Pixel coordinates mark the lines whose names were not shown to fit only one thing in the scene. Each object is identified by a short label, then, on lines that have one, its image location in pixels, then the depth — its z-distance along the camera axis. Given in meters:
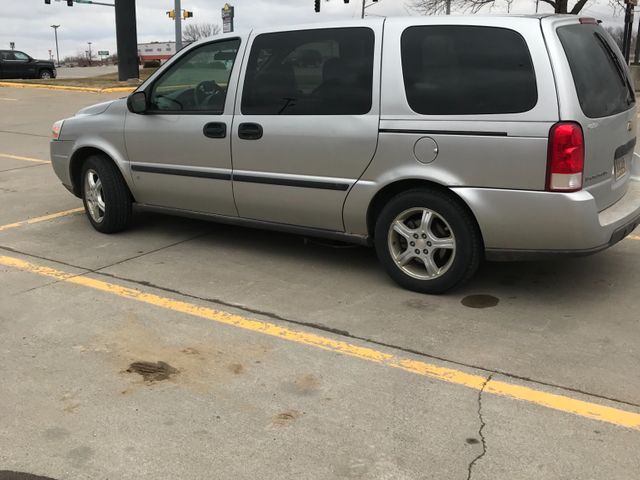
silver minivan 3.89
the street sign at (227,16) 32.97
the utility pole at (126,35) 23.28
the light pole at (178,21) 29.32
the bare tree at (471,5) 28.39
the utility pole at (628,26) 23.31
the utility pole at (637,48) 32.67
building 56.13
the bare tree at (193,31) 70.77
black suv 31.09
